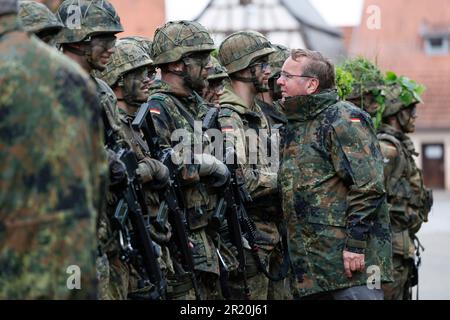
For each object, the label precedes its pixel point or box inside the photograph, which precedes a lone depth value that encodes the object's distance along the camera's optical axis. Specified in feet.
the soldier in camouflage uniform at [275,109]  58.60
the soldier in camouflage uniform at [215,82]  59.94
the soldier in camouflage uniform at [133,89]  43.68
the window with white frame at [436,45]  331.12
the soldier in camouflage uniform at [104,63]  38.15
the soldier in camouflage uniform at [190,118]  47.76
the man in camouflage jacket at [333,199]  44.99
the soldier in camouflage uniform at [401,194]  70.28
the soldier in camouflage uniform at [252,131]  54.30
